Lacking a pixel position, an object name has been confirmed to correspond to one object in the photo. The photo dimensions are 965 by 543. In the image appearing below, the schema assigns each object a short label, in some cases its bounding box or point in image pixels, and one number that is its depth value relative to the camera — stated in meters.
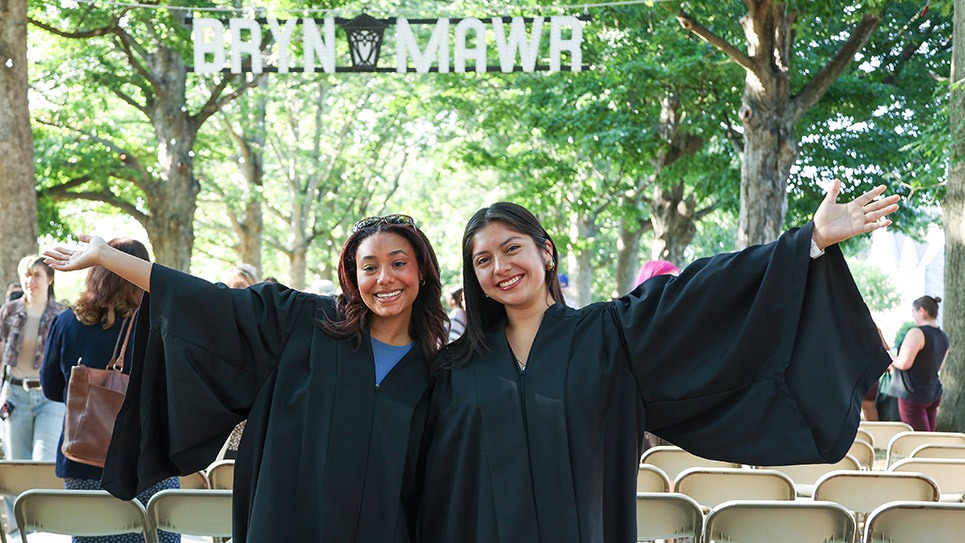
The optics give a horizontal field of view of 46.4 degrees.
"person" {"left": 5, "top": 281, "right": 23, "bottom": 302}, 7.89
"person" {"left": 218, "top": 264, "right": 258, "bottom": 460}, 6.94
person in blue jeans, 6.43
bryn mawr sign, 11.52
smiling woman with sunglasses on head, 3.15
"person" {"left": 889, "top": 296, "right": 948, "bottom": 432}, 9.07
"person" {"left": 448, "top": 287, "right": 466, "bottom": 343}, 9.05
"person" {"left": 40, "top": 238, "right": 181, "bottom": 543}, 4.43
